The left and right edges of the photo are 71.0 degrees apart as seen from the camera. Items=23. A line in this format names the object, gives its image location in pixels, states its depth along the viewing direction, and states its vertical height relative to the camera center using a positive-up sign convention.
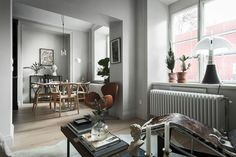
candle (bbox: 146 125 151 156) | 1.00 -0.40
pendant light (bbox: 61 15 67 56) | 5.89 +1.92
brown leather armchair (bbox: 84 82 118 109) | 3.69 -0.41
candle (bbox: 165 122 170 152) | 1.00 -0.37
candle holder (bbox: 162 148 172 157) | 0.99 -0.45
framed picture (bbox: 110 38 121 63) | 3.99 +0.67
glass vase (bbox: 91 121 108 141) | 1.48 -0.49
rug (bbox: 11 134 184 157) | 2.11 -0.99
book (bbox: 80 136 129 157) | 1.26 -0.57
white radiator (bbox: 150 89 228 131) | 2.54 -0.49
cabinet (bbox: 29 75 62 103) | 6.41 -0.07
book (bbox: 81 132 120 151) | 1.35 -0.55
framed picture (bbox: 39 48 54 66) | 6.75 +0.85
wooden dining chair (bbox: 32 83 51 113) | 4.44 -0.46
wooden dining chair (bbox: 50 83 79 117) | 4.36 -0.46
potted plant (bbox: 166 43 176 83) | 3.57 +0.29
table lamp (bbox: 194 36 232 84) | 2.55 +0.46
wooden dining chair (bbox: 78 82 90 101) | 6.09 -0.44
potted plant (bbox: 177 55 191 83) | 3.36 +0.09
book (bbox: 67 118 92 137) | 1.71 -0.55
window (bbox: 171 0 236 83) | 3.06 +0.96
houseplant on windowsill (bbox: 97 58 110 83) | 4.65 +0.29
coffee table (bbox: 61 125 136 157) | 1.29 -0.59
